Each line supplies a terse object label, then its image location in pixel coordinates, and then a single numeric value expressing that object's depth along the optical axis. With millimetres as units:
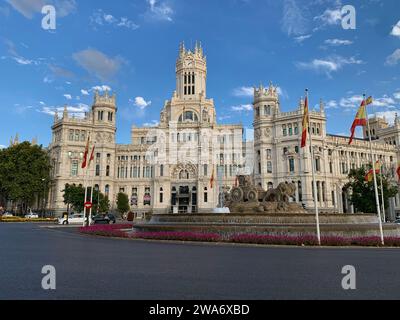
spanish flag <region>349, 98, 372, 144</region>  24305
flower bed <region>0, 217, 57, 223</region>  62125
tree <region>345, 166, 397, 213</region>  60094
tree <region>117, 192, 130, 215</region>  86062
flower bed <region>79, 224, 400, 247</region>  20902
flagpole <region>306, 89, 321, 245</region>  20841
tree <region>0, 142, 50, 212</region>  81750
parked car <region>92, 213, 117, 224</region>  55003
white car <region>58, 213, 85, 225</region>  57450
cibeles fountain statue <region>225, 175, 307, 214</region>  31828
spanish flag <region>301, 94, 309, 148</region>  25034
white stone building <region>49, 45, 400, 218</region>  83875
